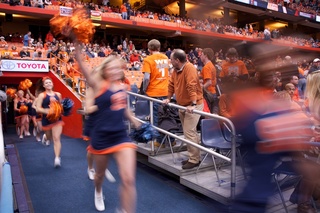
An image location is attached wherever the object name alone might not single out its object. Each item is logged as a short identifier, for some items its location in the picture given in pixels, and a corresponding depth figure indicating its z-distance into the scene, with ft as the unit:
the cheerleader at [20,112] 31.60
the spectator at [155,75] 16.17
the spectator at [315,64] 27.26
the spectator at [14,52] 41.52
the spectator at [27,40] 48.47
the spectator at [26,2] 60.15
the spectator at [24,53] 41.68
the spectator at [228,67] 13.44
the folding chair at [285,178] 8.64
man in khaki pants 13.50
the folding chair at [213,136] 13.12
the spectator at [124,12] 71.56
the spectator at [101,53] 53.06
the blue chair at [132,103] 22.15
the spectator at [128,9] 72.97
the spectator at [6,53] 37.36
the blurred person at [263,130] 5.42
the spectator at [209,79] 16.70
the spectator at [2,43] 44.46
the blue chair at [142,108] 19.87
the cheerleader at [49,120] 17.02
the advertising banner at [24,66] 36.47
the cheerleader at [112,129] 8.89
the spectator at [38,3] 61.10
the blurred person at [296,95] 22.18
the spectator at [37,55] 42.59
